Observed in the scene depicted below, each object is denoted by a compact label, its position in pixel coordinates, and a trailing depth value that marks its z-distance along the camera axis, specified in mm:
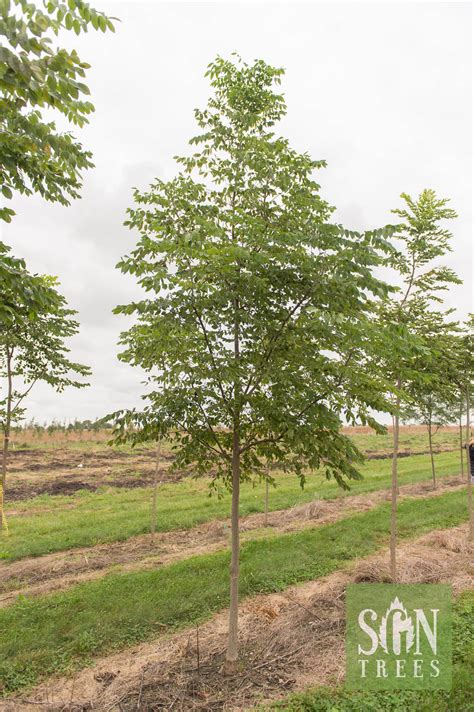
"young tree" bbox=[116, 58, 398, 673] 5062
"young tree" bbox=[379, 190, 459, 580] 8984
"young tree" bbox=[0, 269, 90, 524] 11406
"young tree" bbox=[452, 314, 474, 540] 11828
